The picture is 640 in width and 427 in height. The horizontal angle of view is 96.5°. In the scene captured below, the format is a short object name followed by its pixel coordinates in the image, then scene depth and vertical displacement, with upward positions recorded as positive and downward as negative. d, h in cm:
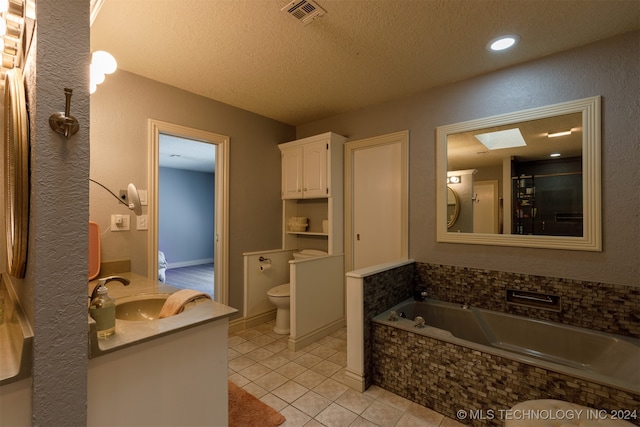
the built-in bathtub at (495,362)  148 -93
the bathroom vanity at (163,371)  93 -58
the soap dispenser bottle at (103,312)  96 -33
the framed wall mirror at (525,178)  199 +28
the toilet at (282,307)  298 -98
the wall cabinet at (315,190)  315 +28
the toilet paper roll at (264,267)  327 -61
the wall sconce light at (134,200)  140 +7
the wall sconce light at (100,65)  148 +79
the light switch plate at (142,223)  240 -7
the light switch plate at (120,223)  226 -7
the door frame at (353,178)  282 +33
